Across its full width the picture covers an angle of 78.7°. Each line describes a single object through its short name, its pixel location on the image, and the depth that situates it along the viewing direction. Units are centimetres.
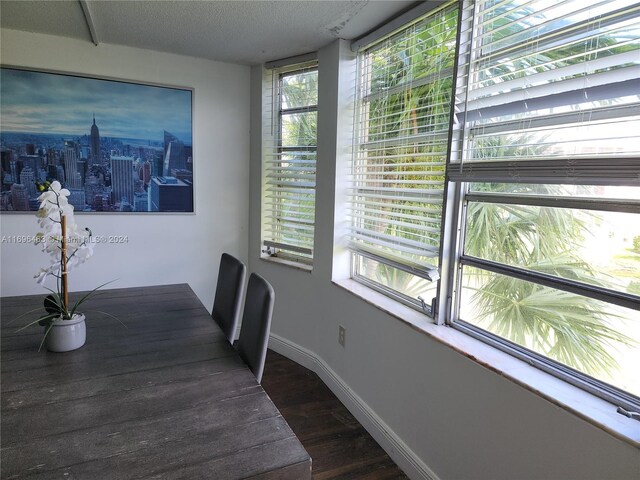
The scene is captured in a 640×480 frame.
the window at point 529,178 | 113
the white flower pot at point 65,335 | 141
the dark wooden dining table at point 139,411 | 90
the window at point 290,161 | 280
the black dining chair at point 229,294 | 188
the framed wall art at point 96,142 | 251
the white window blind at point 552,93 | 111
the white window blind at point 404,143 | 181
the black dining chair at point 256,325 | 143
